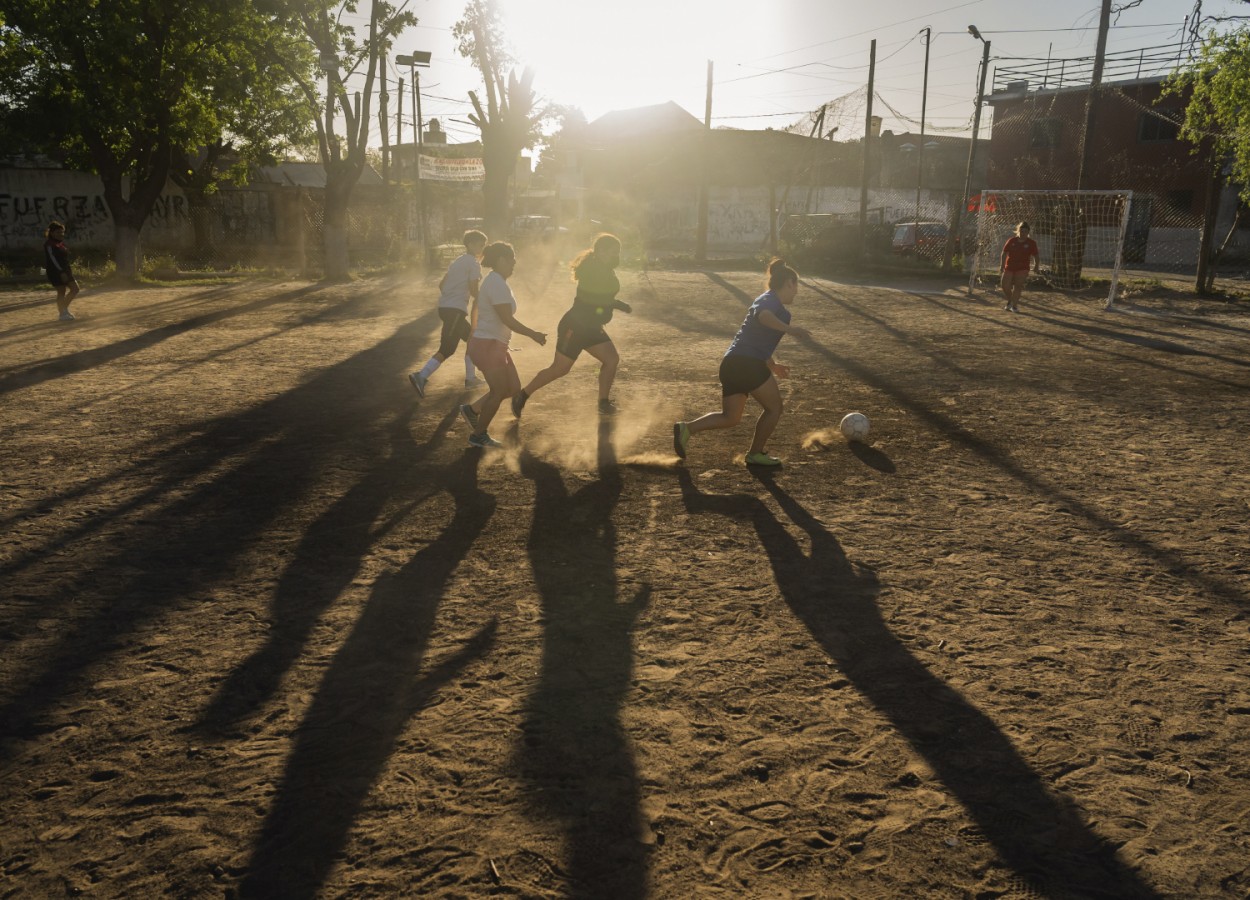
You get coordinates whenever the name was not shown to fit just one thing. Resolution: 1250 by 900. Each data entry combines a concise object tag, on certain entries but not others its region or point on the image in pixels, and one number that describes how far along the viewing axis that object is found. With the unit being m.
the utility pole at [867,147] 28.96
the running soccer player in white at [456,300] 9.45
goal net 23.61
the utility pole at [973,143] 26.53
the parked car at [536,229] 38.69
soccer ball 7.98
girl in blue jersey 6.74
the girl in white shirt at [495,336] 7.36
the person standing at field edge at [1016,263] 18.69
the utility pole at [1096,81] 23.80
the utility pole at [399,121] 40.97
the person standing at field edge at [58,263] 15.15
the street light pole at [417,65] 30.00
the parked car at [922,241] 31.38
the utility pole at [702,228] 33.22
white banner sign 36.59
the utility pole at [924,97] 43.22
